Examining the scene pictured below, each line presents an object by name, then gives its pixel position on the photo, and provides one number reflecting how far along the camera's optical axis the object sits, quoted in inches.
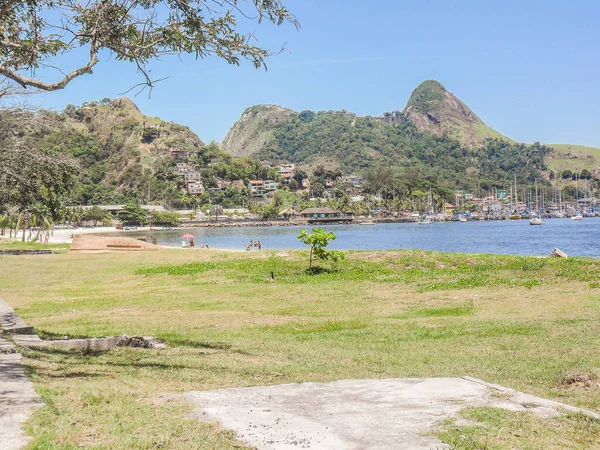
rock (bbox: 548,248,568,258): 1094.4
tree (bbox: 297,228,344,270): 960.3
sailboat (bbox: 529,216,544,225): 5698.8
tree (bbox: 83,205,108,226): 5758.9
